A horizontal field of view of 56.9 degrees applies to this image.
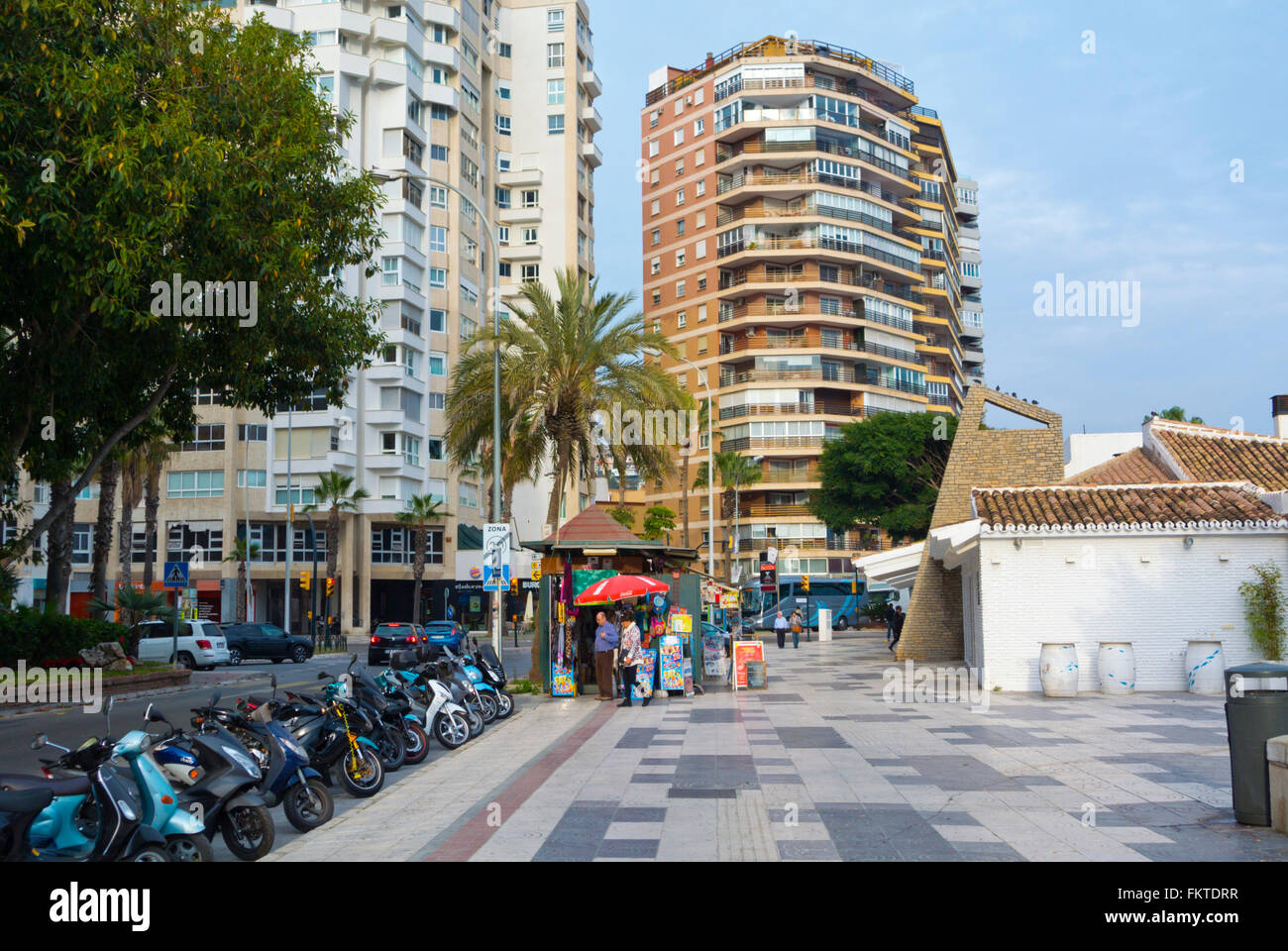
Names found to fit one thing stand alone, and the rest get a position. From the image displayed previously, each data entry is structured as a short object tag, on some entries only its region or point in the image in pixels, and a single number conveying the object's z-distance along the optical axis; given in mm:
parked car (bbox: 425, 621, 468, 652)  37719
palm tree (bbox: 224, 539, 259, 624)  60797
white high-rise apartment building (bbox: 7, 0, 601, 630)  63406
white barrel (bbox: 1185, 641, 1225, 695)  21734
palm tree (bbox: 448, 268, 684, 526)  30500
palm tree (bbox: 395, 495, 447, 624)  63219
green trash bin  9195
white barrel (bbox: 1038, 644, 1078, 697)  21672
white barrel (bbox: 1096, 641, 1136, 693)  21953
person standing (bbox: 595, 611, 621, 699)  21688
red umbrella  21078
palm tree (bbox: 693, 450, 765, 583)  77188
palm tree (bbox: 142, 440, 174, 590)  44678
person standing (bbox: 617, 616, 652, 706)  21641
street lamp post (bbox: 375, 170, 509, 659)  25636
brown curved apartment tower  82000
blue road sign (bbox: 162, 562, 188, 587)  30406
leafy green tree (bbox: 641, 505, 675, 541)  78544
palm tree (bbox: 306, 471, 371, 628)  59375
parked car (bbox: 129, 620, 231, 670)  37125
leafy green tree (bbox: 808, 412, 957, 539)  65875
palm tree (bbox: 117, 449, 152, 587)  46631
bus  68438
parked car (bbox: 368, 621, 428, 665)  35812
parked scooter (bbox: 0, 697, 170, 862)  7438
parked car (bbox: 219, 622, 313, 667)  43375
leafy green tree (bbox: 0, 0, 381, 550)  14828
